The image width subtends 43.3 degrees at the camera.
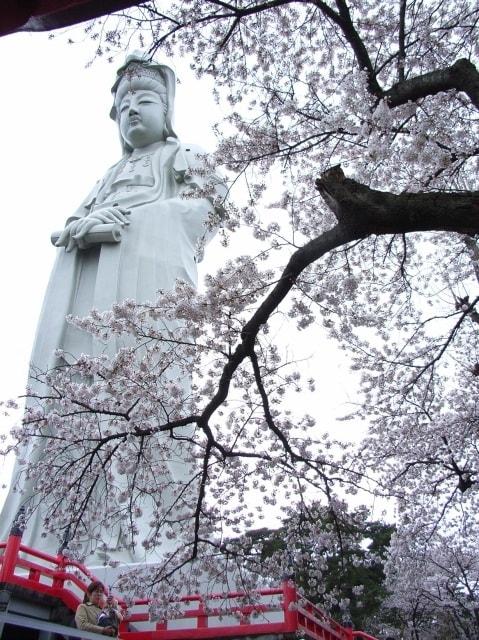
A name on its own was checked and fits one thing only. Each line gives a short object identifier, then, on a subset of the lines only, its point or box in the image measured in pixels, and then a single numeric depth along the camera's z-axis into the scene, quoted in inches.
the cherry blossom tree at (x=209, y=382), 177.5
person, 154.6
